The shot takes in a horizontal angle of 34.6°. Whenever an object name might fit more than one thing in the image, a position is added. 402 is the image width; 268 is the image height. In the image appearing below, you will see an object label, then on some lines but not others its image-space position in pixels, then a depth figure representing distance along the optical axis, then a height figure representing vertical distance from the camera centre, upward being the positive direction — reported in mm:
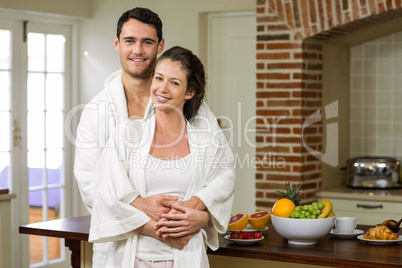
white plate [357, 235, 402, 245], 2645 -456
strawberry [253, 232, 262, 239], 2671 -434
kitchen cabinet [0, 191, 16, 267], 4141 -651
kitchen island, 2379 -469
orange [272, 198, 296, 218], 2668 -322
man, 2504 +109
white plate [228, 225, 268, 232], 2748 -431
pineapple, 2773 -279
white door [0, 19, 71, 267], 5312 +3
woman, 2266 -178
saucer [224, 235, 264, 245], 2627 -452
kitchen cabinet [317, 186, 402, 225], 4506 -519
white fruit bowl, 2586 -395
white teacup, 2824 -413
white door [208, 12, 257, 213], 5191 +352
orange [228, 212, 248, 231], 2738 -394
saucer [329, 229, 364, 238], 2791 -447
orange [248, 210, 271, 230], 2839 -395
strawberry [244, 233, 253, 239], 2660 -436
